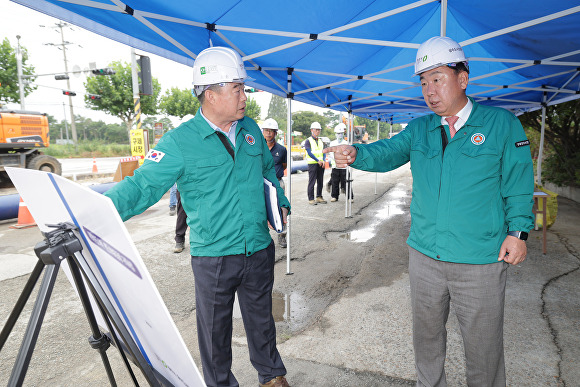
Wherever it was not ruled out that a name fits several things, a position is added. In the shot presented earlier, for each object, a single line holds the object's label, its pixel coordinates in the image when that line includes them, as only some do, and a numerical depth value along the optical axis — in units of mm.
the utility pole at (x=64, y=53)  28659
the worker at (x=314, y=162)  9547
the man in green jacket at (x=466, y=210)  1792
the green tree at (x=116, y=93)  32500
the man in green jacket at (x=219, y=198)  1923
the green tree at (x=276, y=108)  99625
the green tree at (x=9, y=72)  22172
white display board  811
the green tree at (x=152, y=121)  72938
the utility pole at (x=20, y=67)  19011
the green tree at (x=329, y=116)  109788
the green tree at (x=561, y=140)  8967
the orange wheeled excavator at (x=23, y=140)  11180
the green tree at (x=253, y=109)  54188
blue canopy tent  2711
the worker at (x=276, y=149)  5766
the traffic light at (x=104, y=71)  14871
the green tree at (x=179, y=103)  42000
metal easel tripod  875
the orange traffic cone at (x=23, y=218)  7027
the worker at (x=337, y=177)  9719
